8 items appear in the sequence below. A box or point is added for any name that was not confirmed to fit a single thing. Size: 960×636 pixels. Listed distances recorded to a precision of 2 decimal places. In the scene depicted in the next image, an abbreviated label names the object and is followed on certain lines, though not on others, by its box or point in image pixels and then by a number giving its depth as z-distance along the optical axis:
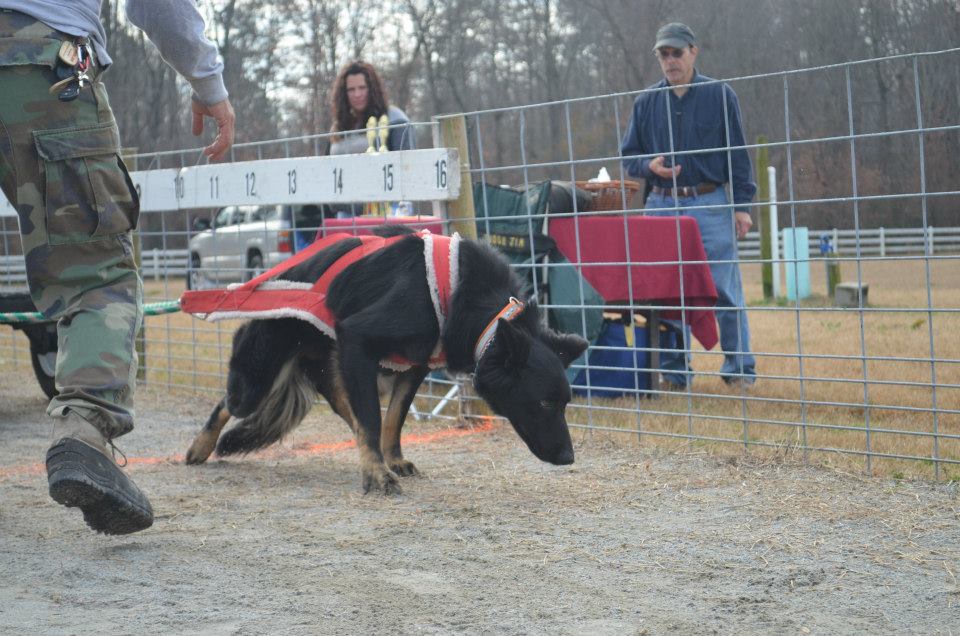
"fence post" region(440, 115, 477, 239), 5.30
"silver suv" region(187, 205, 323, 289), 6.69
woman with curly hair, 6.84
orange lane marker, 4.23
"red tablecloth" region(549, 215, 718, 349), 5.54
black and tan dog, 3.64
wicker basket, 5.92
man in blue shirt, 5.75
